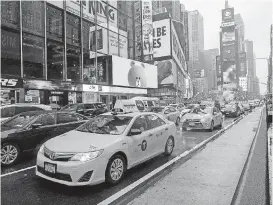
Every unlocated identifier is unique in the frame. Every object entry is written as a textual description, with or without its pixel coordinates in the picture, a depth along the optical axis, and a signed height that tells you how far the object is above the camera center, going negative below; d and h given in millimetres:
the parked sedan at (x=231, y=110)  22611 -1193
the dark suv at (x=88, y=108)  15992 -534
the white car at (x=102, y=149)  4137 -1023
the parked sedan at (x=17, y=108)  9890 -300
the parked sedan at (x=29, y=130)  6004 -845
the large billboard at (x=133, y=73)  32188 +4481
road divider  3914 -1746
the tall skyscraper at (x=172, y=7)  98600 +42632
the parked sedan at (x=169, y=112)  14633 -853
